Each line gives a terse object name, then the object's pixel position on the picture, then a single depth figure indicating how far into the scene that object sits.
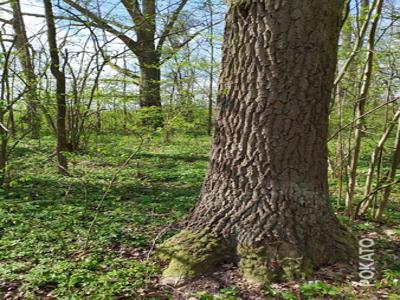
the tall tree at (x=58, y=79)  5.40
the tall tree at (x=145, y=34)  6.06
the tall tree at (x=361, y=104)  3.29
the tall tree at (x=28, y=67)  5.57
